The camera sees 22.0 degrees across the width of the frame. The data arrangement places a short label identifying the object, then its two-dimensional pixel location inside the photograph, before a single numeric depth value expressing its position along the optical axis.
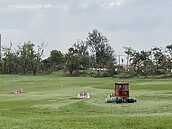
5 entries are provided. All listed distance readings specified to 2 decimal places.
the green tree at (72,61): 108.44
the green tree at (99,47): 131.82
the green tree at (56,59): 124.25
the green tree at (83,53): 118.03
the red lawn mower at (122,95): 27.38
